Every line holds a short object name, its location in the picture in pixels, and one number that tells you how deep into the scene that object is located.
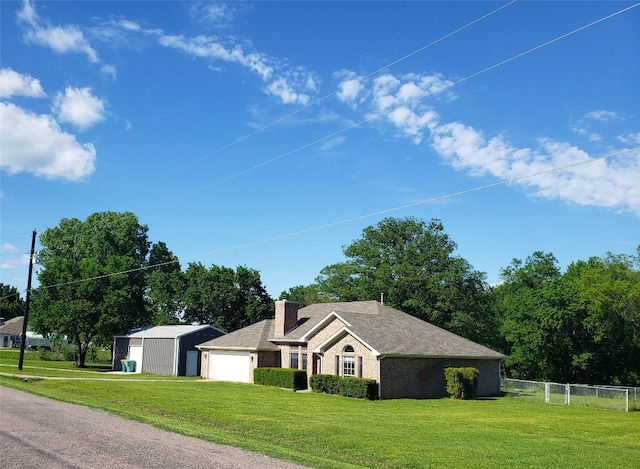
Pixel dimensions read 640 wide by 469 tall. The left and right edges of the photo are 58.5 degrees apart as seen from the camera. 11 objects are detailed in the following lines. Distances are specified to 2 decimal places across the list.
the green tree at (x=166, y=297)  67.81
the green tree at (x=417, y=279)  54.09
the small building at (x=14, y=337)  90.77
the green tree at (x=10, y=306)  120.39
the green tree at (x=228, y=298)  65.19
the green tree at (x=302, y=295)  91.06
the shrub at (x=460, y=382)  33.00
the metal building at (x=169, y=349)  45.91
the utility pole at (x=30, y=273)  43.09
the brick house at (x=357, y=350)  32.94
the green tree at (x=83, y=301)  52.66
